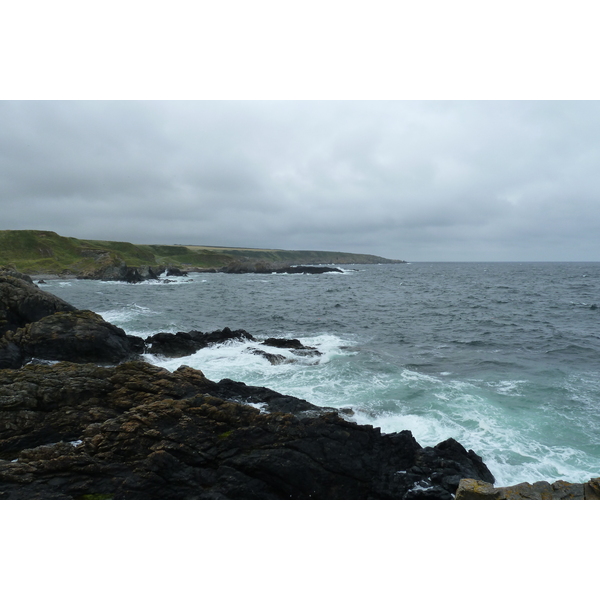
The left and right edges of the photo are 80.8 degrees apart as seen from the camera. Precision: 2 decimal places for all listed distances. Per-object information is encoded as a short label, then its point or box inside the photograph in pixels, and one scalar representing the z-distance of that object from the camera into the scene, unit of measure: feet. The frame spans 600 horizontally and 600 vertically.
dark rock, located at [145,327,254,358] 71.72
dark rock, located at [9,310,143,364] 62.39
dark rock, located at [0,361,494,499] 26.37
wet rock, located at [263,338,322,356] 73.56
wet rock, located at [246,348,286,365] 68.27
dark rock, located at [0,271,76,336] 71.36
